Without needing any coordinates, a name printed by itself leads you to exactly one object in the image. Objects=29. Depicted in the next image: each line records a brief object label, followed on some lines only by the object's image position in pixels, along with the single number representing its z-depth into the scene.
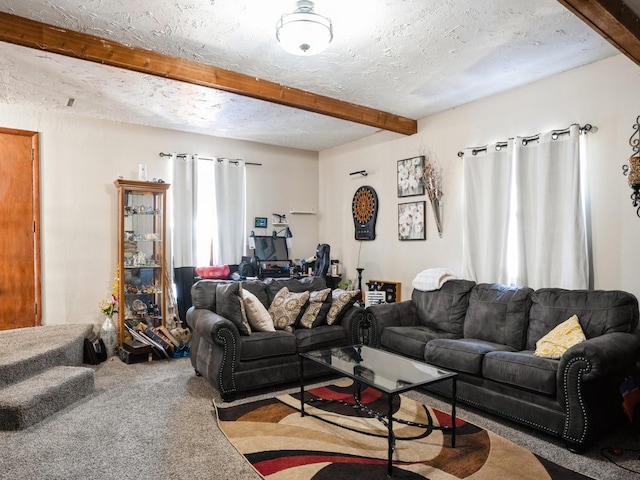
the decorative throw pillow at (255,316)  3.66
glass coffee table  2.42
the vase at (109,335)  4.56
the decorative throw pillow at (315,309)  3.94
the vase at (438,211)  4.66
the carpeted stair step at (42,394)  2.80
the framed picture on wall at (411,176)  4.86
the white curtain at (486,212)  4.00
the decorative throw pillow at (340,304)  4.05
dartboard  5.56
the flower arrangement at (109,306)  4.64
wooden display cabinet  4.81
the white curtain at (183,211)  5.25
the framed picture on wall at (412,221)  4.86
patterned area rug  2.26
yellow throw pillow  2.86
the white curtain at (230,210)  5.59
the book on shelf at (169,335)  4.74
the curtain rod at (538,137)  3.41
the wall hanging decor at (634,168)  3.04
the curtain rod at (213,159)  5.27
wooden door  4.40
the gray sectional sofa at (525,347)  2.48
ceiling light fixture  2.53
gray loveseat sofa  3.28
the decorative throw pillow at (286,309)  3.86
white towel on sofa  4.20
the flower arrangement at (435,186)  4.66
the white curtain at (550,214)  3.43
